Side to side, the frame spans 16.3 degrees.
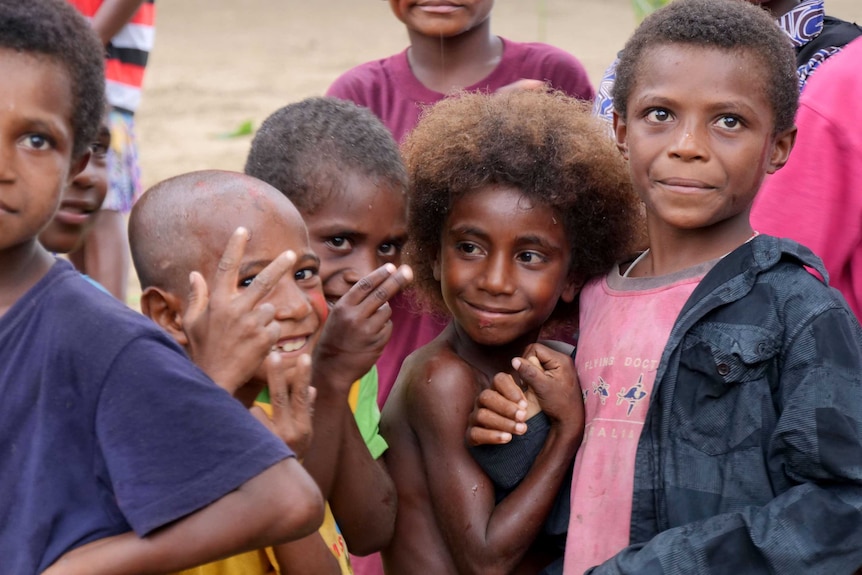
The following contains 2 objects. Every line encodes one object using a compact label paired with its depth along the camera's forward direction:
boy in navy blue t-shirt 2.13
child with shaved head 2.33
